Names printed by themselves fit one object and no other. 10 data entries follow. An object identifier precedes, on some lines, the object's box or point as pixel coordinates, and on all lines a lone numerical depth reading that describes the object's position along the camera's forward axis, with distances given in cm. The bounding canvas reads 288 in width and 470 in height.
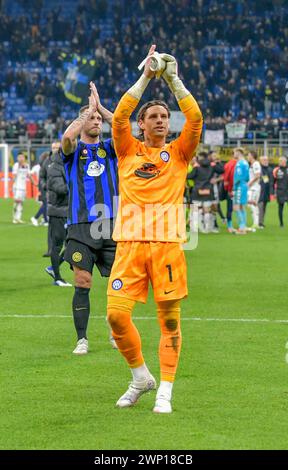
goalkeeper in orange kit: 772
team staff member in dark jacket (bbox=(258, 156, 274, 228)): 3291
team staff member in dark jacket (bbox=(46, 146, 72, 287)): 1560
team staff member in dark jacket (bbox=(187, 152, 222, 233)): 3011
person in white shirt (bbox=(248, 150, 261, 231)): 3203
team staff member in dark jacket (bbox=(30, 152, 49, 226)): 2774
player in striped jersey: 1030
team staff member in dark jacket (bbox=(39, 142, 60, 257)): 2235
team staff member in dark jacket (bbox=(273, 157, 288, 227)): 3284
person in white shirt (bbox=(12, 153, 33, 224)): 3316
